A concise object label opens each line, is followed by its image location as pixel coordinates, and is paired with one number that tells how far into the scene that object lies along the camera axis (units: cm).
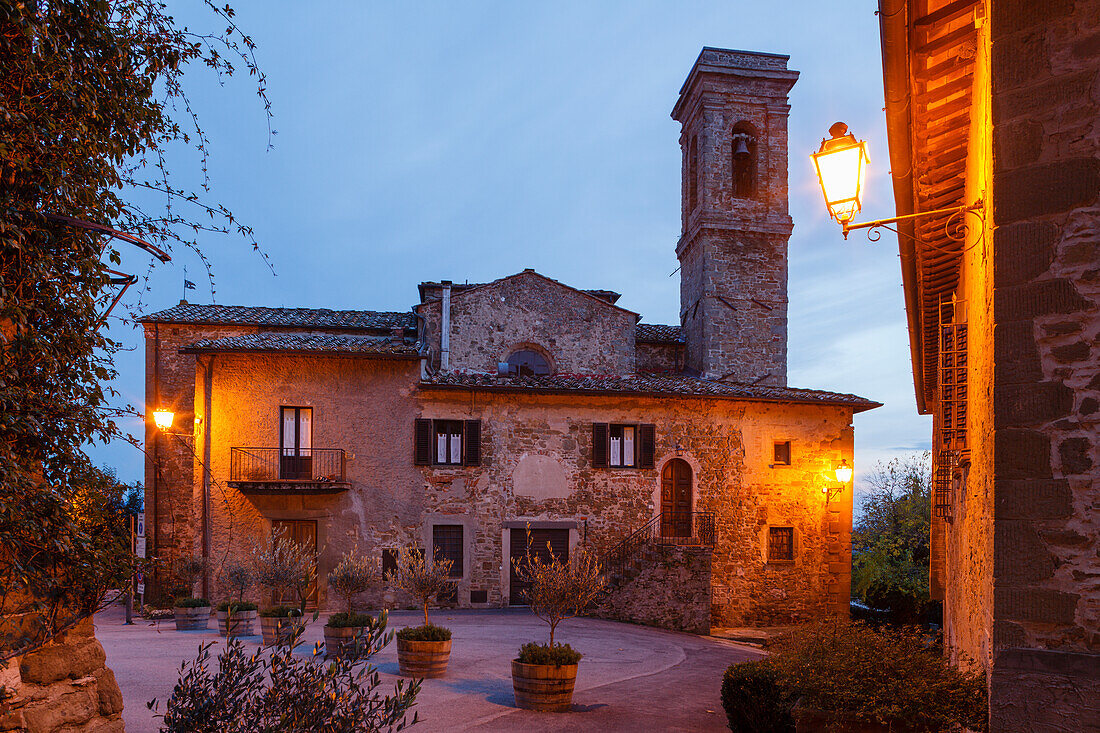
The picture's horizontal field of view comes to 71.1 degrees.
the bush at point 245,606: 1441
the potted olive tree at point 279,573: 1290
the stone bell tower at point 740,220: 2558
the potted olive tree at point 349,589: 1127
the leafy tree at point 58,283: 358
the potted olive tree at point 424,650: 1085
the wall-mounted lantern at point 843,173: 504
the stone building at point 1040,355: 355
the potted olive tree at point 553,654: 952
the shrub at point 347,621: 1131
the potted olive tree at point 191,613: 1556
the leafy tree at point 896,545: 1817
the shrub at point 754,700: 770
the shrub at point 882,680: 454
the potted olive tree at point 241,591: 1418
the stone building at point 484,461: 1894
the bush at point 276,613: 1266
